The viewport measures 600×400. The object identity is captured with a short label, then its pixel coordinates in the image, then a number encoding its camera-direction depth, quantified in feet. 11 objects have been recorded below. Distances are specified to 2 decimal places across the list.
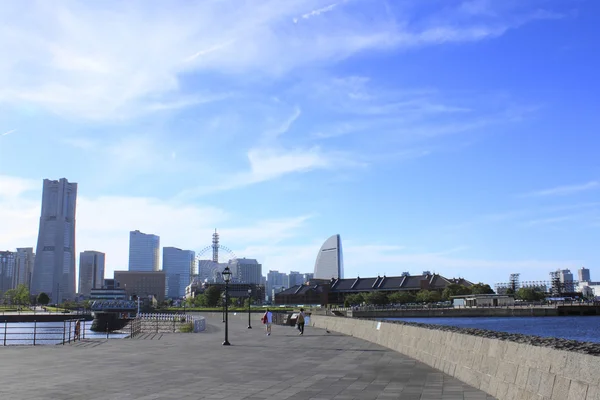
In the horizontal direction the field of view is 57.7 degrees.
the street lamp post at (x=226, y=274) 113.07
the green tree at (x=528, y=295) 642.22
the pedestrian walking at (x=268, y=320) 132.13
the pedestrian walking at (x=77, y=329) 119.36
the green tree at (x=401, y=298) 644.27
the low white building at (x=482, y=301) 549.70
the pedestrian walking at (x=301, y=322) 130.92
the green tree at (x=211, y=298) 646.16
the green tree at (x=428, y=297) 632.38
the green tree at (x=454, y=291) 633.20
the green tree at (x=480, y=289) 622.42
